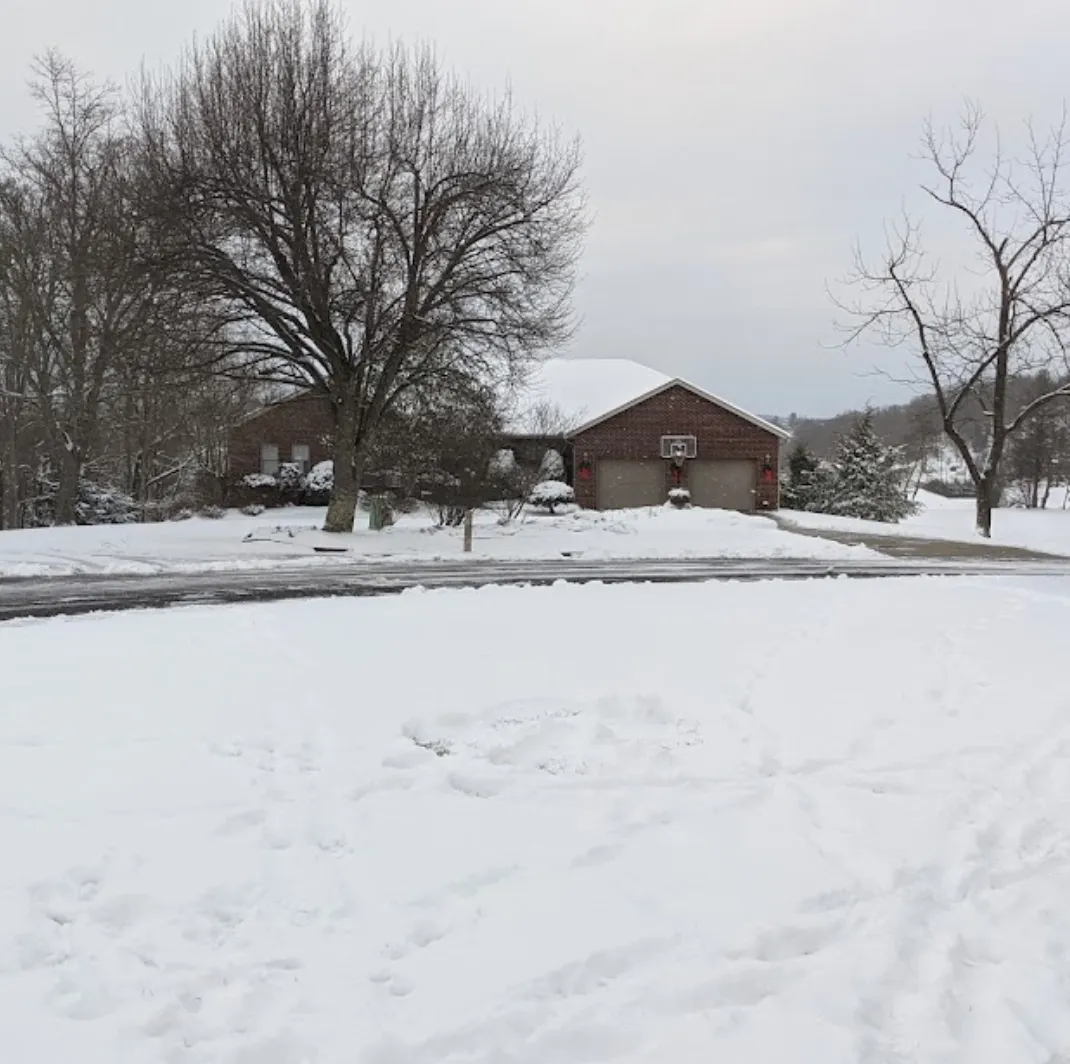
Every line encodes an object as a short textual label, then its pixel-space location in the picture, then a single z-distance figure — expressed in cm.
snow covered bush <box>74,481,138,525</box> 3294
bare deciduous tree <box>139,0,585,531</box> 1914
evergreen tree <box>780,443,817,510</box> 4044
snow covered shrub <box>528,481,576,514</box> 3081
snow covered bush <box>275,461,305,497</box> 3531
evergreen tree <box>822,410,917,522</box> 3809
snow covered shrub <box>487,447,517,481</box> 2503
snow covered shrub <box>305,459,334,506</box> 3475
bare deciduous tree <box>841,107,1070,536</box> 2531
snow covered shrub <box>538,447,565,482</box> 3226
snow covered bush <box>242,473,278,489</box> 3497
